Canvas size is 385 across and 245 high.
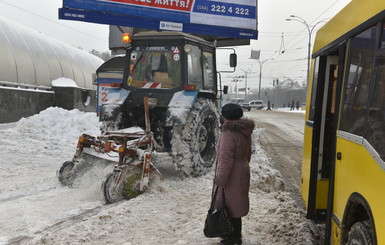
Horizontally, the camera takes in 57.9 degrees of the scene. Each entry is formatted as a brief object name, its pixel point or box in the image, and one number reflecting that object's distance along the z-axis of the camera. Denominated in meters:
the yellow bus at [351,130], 2.38
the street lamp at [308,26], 33.75
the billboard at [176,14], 10.28
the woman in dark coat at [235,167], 3.68
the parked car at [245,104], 48.39
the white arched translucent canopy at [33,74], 14.36
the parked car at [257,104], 61.25
